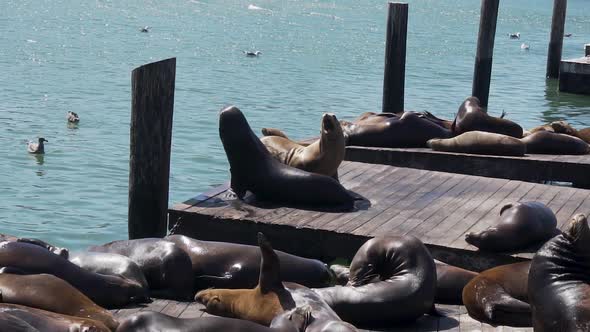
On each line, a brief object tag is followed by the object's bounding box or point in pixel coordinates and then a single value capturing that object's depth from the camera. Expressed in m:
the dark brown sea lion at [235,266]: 12.37
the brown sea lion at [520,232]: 14.25
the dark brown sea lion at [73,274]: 10.80
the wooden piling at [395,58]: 30.38
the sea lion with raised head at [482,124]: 23.20
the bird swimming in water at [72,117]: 35.03
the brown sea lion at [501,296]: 11.36
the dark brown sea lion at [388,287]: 11.30
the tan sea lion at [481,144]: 21.73
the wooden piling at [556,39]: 46.16
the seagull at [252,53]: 61.69
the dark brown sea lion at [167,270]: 12.04
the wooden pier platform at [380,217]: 15.08
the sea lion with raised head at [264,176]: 16.50
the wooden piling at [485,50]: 34.50
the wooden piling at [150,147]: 15.43
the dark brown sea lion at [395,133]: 22.70
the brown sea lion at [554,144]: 22.44
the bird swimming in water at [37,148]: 29.48
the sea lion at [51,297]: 10.00
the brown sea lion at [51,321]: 8.99
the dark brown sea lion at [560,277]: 9.87
